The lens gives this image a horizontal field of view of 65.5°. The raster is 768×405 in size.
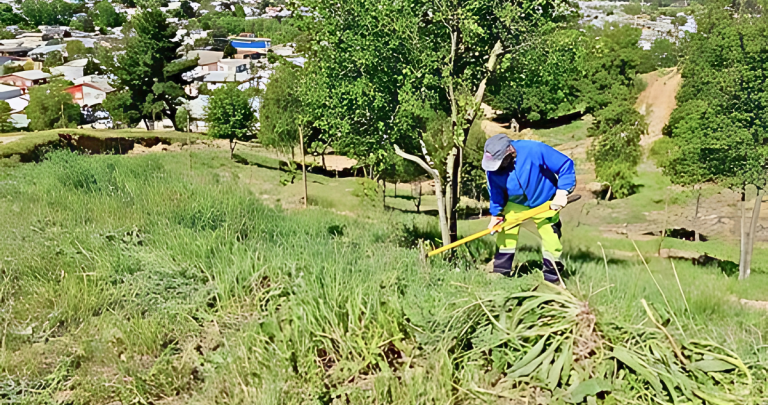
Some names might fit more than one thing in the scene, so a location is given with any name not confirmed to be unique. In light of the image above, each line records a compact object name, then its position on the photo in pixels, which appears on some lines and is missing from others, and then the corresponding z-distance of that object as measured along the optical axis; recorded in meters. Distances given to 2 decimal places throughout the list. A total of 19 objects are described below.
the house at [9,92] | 70.05
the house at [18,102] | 66.12
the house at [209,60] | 88.06
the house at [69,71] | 82.65
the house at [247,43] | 113.09
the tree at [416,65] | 6.62
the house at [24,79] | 78.25
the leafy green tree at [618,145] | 34.16
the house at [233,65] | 81.82
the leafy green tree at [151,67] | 42.03
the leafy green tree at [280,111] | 23.77
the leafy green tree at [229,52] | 101.22
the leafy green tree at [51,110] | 54.16
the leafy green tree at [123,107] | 43.35
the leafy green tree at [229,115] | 35.12
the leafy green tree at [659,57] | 47.00
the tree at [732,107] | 20.59
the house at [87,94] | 67.84
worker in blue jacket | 4.64
